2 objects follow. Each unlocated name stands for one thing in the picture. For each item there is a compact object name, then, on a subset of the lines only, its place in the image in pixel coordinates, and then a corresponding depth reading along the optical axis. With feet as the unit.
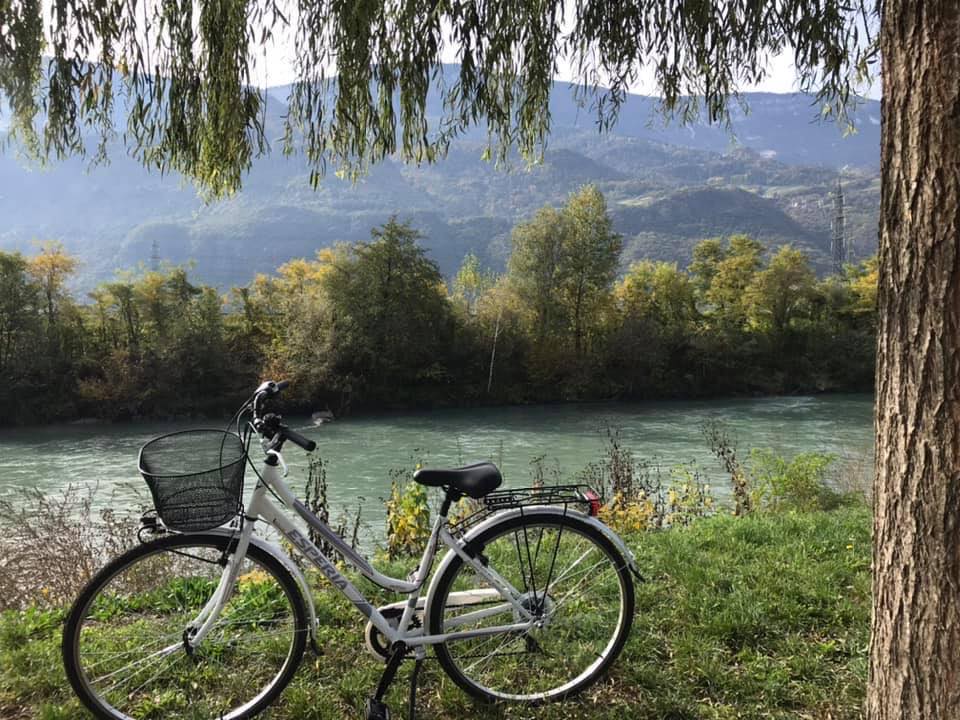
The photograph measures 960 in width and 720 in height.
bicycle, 7.17
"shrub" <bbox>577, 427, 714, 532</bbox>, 18.49
